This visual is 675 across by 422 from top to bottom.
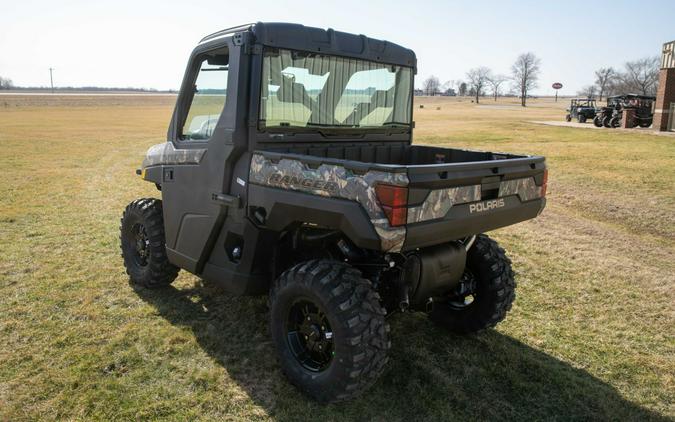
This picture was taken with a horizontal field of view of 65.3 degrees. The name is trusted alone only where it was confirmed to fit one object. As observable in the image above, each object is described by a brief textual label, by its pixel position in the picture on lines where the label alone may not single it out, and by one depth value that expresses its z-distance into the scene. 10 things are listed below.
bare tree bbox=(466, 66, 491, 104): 111.16
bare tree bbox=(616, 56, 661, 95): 77.88
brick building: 26.34
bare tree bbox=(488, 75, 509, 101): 115.12
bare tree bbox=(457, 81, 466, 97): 129.62
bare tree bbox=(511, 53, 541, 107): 94.73
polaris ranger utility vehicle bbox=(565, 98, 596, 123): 35.53
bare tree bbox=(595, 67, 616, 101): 93.53
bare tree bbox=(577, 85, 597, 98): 101.56
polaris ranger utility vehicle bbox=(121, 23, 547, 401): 3.15
